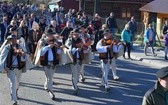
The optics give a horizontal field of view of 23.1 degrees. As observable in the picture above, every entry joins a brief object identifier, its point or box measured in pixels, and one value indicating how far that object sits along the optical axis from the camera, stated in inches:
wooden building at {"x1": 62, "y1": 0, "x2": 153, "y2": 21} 1697.8
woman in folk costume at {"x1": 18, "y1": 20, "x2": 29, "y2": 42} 733.9
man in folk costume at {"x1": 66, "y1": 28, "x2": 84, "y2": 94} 507.9
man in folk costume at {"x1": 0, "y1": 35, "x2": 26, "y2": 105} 444.1
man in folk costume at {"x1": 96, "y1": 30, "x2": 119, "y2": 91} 523.5
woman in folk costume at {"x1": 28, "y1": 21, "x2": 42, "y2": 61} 640.9
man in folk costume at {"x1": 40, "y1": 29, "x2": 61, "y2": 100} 472.1
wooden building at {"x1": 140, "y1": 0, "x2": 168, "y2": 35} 1185.5
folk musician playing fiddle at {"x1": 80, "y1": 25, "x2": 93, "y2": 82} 526.9
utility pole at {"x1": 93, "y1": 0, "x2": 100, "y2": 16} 1485.7
